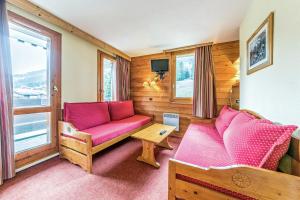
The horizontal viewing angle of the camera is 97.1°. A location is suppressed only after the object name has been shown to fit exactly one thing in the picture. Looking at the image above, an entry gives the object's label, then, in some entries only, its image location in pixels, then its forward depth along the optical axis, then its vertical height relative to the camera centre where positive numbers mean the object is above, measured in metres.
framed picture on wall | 1.29 +0.57
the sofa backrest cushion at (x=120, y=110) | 3.25 -0.33
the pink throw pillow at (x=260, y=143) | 0.85 -0.34
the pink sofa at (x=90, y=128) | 1.90 -0.58
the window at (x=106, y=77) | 3.31 +0.52
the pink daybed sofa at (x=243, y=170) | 0.81 -0.52
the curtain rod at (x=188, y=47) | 3.08 +1.24
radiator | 3.57 -0.61
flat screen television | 3.58 +0.86
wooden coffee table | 2.07 -0.72
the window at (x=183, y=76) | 3.46 +0.56
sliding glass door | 1.88 +0.16
